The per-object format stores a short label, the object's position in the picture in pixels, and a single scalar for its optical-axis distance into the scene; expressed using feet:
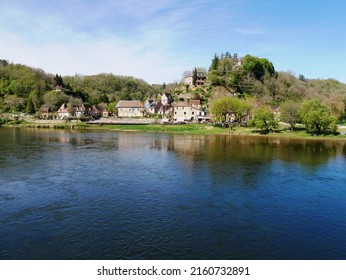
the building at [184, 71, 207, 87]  521.65
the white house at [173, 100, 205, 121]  424.05
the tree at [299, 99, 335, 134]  279.28
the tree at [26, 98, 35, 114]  472.11
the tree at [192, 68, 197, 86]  514.44
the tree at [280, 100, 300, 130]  306.55
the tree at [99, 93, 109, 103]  553.64
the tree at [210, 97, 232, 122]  339.77
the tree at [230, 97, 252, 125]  339.36
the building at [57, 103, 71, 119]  455.63
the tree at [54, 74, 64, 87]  542.98
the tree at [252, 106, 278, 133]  300.61
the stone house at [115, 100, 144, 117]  465.47
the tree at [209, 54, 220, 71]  525.34
